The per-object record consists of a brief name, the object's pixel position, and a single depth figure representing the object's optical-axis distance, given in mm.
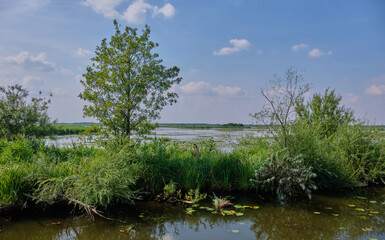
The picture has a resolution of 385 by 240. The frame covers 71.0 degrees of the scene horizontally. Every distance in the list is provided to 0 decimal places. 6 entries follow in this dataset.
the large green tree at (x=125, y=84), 7805
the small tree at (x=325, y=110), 13402
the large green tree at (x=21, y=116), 12836
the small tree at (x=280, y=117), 7938
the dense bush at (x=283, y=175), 6656
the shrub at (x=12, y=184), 5062
